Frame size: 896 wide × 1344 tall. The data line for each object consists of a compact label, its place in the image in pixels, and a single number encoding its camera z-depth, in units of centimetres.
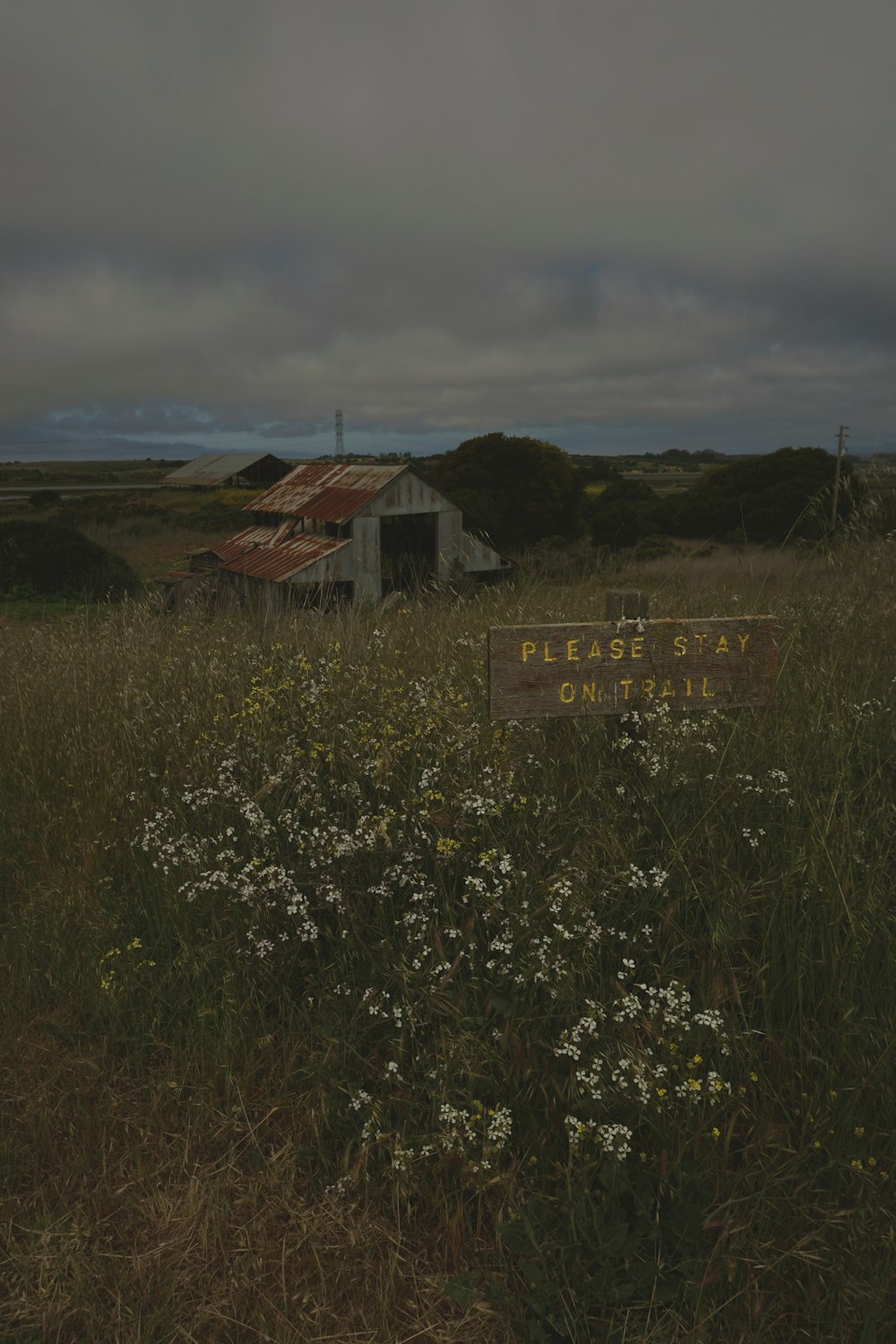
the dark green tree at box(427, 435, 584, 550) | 3675
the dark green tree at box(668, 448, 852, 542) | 3712
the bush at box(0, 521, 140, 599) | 2422
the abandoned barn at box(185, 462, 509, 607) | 1886
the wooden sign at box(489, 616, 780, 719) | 317
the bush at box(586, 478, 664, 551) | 3881
